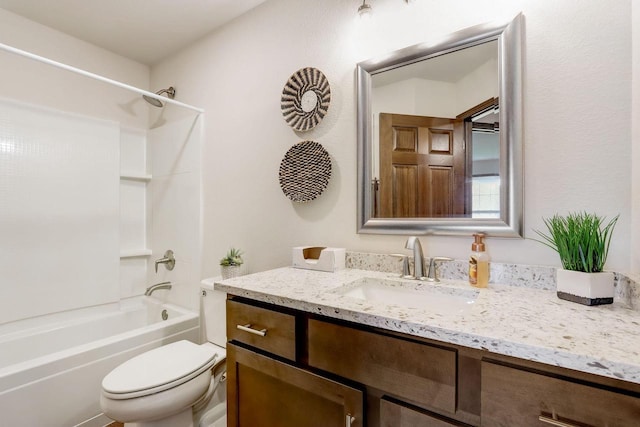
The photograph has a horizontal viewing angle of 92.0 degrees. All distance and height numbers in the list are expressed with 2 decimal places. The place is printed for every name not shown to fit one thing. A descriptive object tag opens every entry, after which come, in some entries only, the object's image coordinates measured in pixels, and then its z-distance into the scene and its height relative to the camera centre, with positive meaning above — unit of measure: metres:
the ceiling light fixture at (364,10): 1.35 +0.88
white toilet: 1.19 -0.73
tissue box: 1.38 -0.22
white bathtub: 1.39 -0.79
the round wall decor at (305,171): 1.55 +0.21
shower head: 2.33 +0.91
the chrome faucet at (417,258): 1.19 -0.18
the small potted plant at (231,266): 1.74 -0.31
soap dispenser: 1.06 -0.19
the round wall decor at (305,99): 1.56 +0.59
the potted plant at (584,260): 0.84 -0.14
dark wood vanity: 0.58 -0.40
